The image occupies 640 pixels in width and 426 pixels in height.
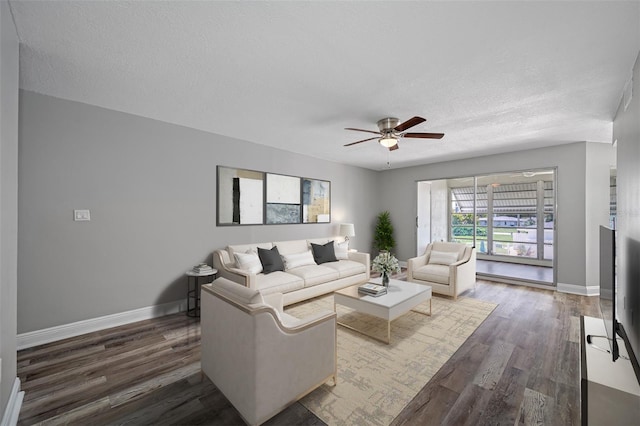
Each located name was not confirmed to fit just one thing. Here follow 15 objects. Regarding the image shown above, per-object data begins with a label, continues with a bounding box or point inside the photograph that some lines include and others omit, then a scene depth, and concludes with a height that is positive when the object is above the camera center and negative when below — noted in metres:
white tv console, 1.43 -1.00
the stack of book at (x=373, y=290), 3.29 -0.96
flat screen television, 1.79 -0.52
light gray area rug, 1.94 -1.40
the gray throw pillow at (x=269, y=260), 4.21 -0.76
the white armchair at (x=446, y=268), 4.32 -0.95
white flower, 3.60 -0.69
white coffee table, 2.92 -1.02
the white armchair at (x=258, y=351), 1.67 -0.96
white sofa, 3.74 -0.96
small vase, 3.63 -0.89
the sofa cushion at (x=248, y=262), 3.96 -0.75
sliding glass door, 6.01 -0.04
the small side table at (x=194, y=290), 3.68 -1.13
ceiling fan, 3.22 +1.01
